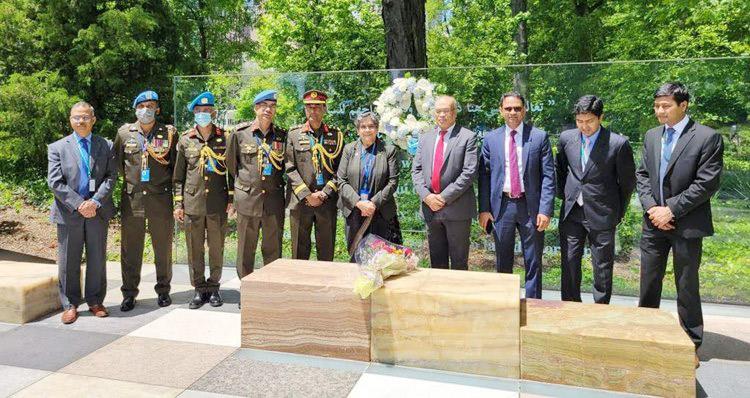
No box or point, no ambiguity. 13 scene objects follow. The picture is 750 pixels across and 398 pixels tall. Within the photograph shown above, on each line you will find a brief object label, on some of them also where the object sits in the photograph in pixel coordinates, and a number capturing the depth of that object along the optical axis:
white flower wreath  5.70
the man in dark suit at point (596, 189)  4.30
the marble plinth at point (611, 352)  3.20
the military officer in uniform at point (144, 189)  5.06
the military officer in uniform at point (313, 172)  5.09
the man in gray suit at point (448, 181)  4.68
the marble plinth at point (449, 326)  3.50
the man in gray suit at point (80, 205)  4.69
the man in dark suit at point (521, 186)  4.52
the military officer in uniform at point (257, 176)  5.07
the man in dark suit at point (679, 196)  3.85
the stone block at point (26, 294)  4.62
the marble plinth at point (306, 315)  3.79
